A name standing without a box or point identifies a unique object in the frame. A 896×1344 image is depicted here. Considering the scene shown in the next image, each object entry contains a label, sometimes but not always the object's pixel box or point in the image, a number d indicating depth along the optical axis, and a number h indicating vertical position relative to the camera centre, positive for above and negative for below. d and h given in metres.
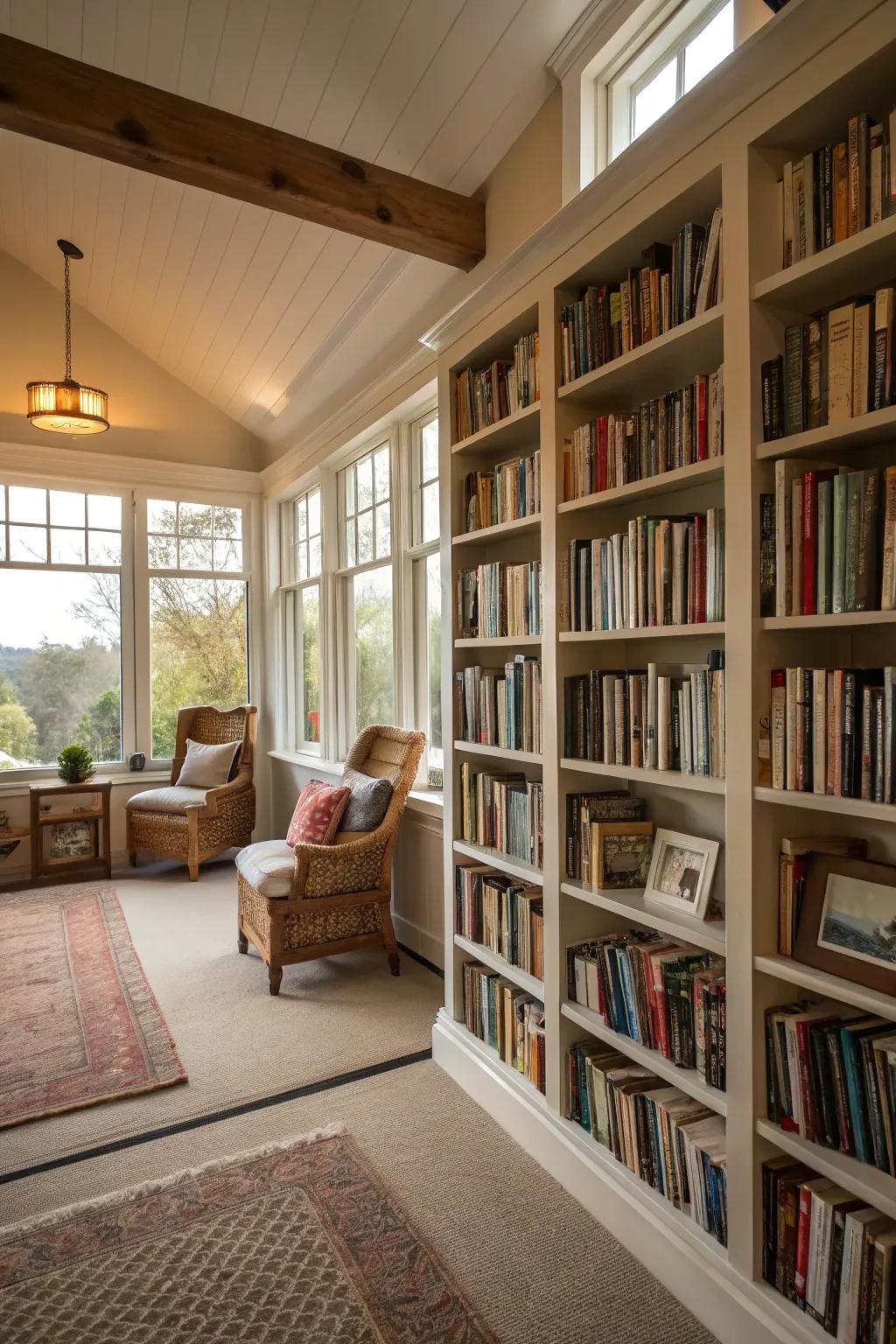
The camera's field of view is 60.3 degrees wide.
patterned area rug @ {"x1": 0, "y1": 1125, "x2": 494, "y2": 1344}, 1.55 -1.31
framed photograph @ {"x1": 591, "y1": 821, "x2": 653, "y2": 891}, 1.91 -0.46
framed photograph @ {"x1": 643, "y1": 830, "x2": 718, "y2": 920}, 1.71 -0.47
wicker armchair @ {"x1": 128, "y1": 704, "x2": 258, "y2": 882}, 4.80 -0.90
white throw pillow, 5.09 -0.61
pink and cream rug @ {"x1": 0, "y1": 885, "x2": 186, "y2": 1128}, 2.46 -1.30
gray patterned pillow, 3.28 -0.58
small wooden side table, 4.77 -0.97
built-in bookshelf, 1.34 +0.05
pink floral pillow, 3.24 -0.62
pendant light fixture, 4.32 +1.51
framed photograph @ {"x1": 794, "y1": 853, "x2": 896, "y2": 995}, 1.29 -0.44
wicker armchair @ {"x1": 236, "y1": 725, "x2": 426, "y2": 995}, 3.03 -0.90
